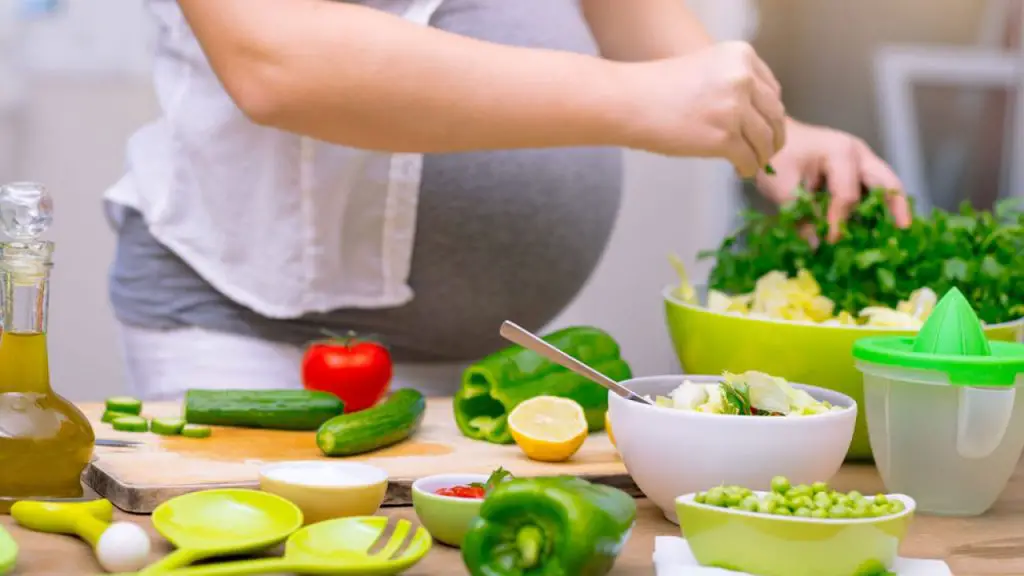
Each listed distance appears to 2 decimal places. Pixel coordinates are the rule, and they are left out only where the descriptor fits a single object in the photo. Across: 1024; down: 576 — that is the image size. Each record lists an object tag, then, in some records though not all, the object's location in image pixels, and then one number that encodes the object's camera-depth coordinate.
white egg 1.44
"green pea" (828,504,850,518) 1.44
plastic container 1.57
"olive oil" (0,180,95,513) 1.53
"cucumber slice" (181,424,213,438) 1.75
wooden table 1.48
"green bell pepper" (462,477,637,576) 1.41
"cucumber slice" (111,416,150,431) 1.76
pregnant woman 2.00
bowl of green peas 1.44
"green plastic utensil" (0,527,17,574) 1.43
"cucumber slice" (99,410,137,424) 1.79
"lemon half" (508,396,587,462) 1.70
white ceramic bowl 1.52
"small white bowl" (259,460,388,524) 1.53
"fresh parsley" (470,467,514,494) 1.51
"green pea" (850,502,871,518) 1.45
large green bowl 1.73
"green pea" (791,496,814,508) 1.45
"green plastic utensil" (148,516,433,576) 1.41
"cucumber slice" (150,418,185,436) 1.75
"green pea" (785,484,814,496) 1.46
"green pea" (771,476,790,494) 1.47
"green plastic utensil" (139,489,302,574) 1.45
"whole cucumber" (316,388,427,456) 1.71
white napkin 1.46
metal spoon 1.59
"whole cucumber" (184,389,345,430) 1.78
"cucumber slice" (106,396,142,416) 1.82
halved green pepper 1.81
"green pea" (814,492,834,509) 1.45
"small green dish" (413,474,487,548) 1.49
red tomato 1.93
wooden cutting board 1.60
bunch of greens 1.81
